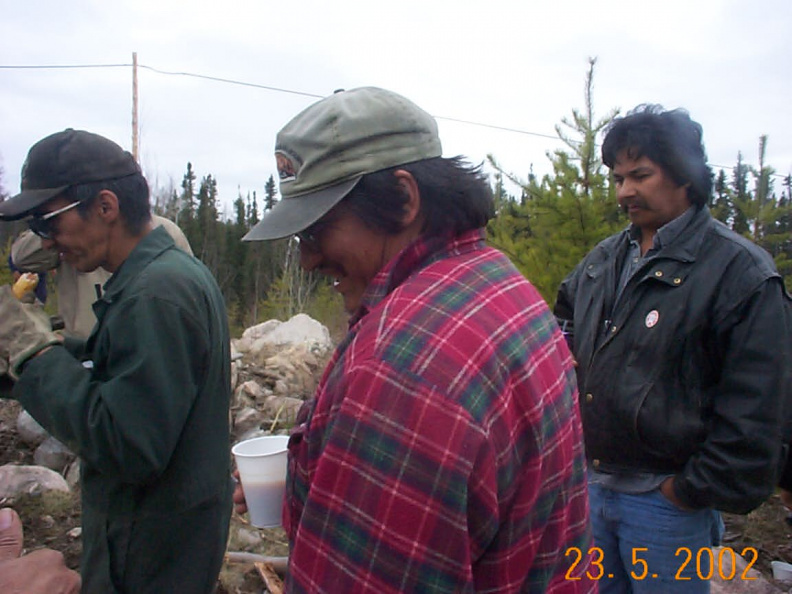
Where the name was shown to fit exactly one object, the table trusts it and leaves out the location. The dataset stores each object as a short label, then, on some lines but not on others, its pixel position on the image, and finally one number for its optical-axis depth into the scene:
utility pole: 16.80
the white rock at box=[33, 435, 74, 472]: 5.49
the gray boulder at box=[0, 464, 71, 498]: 4.65
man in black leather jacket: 1.97
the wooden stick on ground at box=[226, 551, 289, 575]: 3.82
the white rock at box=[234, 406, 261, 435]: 6.25
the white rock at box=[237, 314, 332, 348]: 9.20
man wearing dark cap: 1.66
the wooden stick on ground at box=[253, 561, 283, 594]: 3.54
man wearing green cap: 0.90
